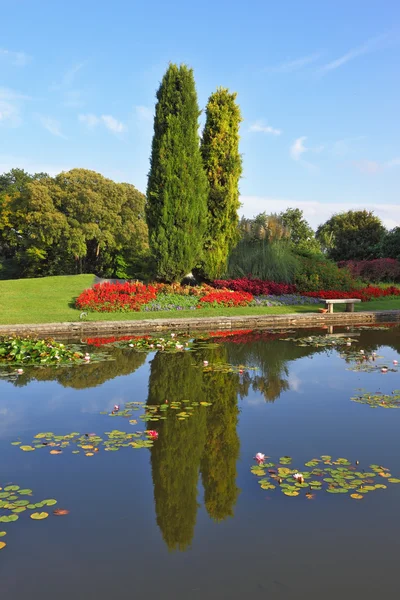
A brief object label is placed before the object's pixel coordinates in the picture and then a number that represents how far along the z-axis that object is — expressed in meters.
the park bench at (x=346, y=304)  16.08
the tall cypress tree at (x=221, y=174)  19.66
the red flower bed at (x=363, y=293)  19.05
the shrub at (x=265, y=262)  20.23
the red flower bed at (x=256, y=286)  18.78
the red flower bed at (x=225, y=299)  16.85
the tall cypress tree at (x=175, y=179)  18.03
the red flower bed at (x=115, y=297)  15.70
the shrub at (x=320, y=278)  20.20
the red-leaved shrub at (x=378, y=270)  25.29
